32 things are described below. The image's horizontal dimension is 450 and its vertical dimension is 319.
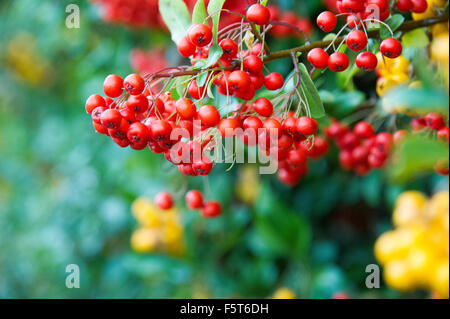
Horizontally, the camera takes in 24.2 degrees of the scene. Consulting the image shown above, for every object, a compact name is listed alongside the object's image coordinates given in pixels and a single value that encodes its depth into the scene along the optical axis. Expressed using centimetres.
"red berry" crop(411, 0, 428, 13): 38
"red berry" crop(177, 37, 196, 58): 38
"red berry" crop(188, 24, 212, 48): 36
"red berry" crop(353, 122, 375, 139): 44
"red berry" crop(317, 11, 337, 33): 38
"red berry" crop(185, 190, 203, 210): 44
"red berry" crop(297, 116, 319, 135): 37
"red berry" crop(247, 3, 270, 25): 37
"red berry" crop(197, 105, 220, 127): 36
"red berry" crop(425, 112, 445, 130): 39
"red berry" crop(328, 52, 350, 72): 37
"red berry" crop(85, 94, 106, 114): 37
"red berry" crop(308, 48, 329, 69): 37
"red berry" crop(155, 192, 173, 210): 46
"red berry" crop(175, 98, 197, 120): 36
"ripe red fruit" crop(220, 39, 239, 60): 37
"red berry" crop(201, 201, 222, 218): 44
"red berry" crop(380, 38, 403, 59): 37
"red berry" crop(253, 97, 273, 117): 37
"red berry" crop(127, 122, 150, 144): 36
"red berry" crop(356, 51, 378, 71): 37
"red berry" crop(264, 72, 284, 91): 38
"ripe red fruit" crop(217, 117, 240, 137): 37
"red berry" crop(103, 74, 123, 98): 37
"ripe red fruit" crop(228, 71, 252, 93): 36
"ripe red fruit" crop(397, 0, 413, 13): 38
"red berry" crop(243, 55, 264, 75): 37
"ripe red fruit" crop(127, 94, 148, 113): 37
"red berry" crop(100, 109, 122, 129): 36
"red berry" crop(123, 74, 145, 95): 36
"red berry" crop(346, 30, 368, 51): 37
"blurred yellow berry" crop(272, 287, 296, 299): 48
